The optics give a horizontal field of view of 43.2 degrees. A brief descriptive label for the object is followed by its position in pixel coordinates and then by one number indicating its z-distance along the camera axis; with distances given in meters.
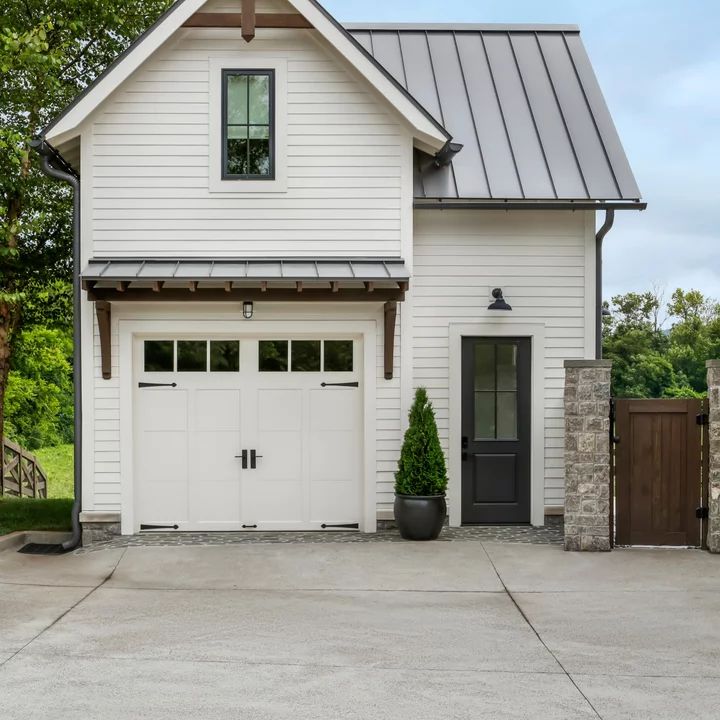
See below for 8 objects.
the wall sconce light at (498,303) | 10.98
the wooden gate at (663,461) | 10.05
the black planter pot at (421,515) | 10.41
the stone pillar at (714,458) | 9.77
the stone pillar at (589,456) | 9.88
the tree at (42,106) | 14.57
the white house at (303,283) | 10.78
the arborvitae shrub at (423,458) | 10.38
